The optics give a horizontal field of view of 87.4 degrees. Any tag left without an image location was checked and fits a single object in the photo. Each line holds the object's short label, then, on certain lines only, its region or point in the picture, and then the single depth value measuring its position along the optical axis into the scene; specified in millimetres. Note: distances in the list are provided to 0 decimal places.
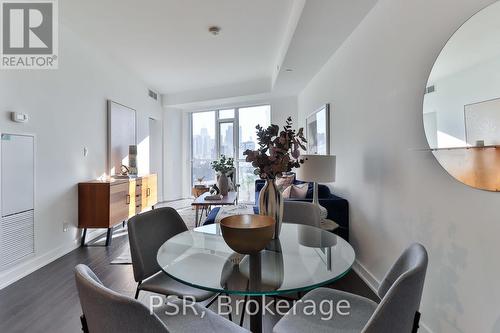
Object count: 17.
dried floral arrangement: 1645
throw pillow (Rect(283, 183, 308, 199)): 3497
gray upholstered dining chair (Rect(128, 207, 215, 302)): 1551
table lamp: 2822
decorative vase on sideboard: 4480
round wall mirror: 1244
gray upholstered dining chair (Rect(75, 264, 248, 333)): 760
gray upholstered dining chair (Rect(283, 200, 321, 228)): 2299
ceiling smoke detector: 3376
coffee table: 3955
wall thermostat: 2615
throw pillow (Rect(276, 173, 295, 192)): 4567
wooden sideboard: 3541
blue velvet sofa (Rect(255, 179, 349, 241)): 3107
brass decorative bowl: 1285
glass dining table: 1170
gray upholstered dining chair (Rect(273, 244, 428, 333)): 883
